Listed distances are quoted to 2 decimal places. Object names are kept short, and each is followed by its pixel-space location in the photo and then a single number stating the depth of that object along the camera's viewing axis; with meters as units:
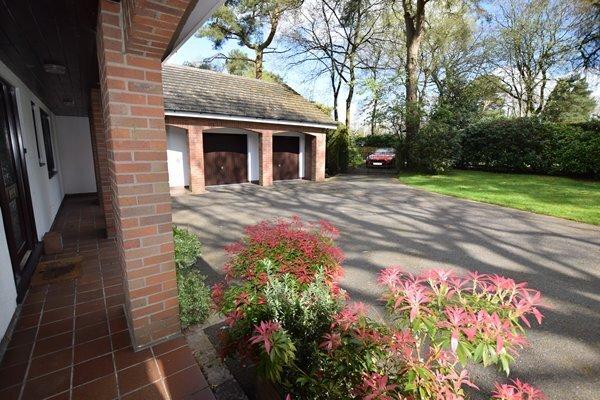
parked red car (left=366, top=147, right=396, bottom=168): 19.36
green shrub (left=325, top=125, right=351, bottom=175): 17.30
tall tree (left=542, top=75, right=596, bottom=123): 21.50
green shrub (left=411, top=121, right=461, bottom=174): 14.05
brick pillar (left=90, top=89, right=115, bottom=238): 4.98
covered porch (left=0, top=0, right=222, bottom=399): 2.04
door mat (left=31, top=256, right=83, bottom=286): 3.72
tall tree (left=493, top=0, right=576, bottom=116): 18.94
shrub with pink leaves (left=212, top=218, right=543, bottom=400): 1.25
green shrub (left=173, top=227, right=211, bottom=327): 2.74
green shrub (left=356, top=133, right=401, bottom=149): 23.38
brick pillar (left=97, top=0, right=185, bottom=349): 2.06
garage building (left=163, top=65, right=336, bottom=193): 10.98
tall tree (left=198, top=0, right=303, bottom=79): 17.38
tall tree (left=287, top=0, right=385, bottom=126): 19.59
